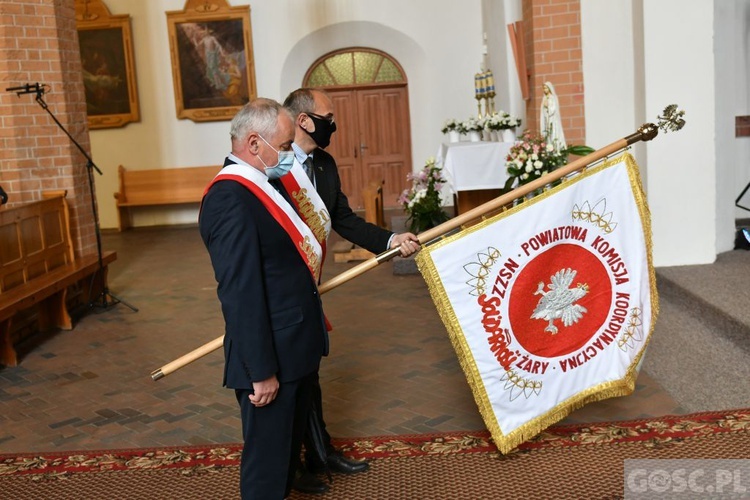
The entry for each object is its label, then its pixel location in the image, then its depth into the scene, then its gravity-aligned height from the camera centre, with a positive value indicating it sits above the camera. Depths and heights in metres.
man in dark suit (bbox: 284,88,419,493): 3.89 -0.33
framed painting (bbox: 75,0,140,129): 14.61 +1.43
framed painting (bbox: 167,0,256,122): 14.62 +1.42
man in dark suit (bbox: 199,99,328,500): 3.02 -0.55
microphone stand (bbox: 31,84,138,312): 7.98 -1.06
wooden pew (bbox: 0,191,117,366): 6.61 -1.04
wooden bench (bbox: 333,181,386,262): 10.39 -1.20
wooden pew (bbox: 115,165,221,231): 14.80 -0.69
